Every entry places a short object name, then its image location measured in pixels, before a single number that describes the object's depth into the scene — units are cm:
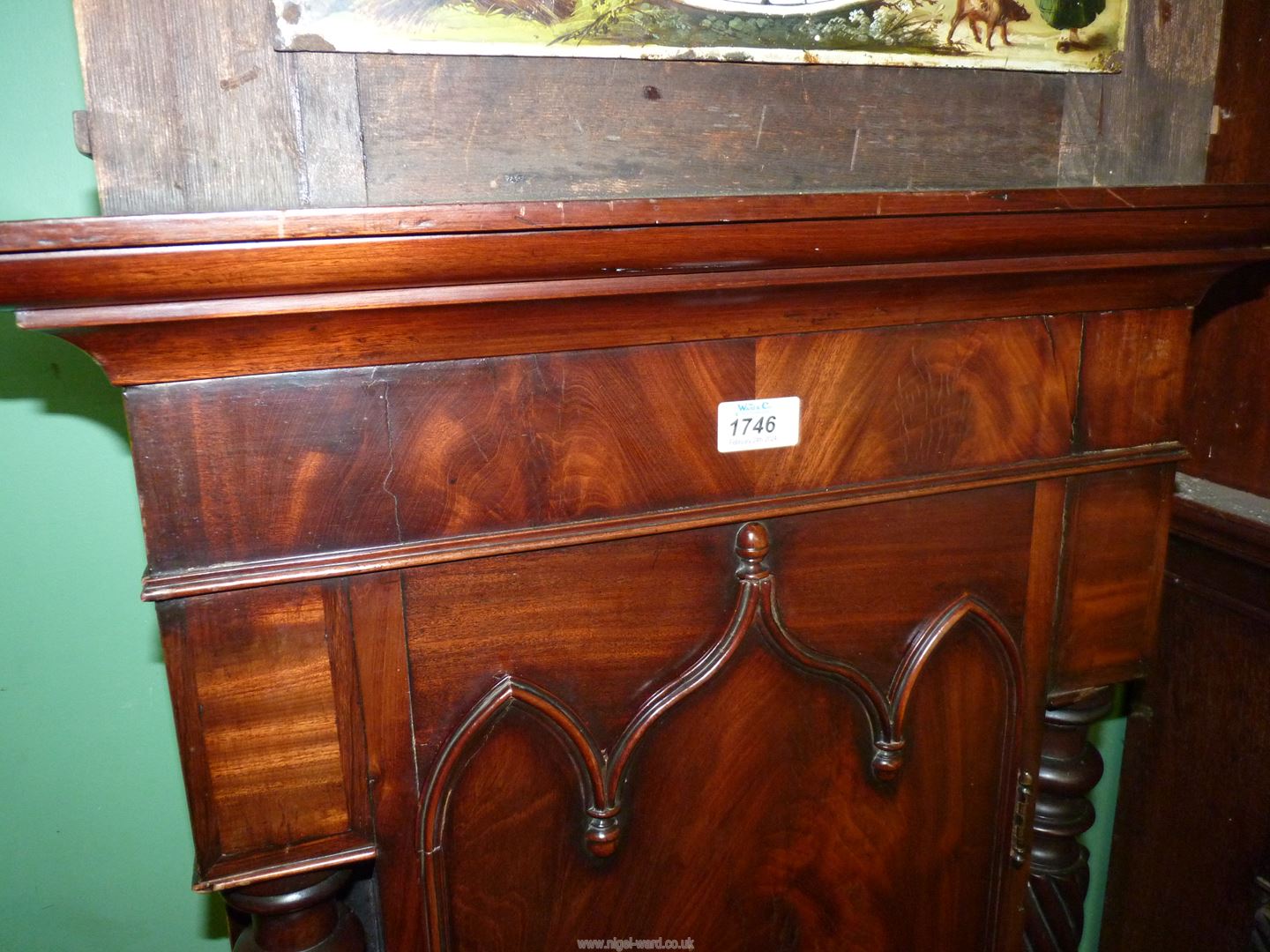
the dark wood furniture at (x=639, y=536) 63
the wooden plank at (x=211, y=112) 61
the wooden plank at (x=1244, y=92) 101
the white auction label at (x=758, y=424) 77
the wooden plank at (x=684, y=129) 68
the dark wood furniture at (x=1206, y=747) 112
